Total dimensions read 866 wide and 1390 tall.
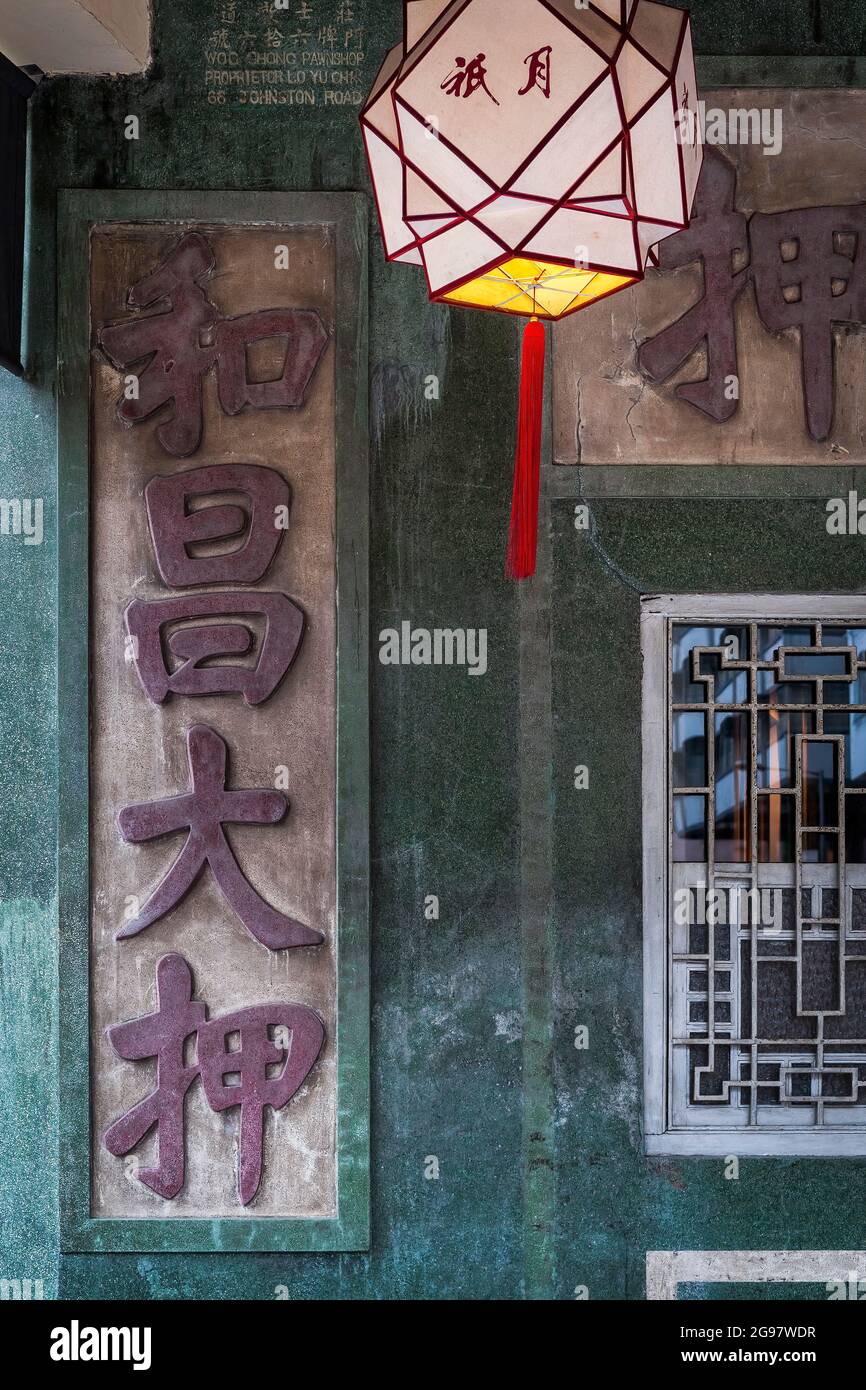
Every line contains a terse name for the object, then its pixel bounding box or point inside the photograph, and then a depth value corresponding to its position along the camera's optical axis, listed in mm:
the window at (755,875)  2953
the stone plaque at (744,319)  2984
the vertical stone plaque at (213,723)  2908
